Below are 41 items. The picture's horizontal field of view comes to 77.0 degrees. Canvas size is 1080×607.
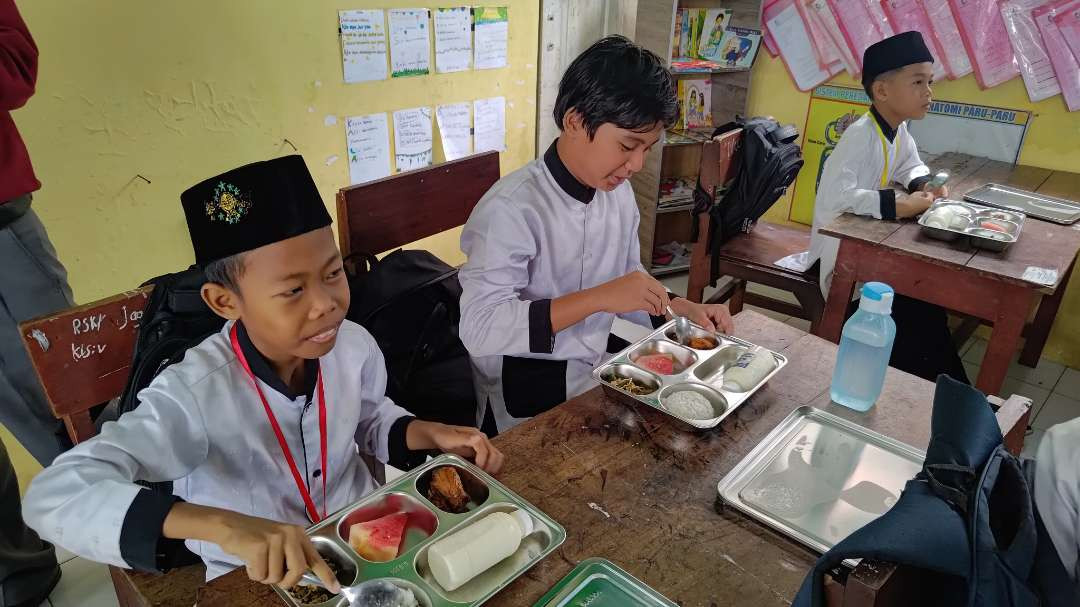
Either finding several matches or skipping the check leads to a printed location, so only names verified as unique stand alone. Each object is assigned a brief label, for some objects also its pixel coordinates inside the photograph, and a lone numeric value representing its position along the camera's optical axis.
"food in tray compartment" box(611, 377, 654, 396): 1.43
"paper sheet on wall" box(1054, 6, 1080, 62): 3.16
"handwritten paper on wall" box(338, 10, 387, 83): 2.88
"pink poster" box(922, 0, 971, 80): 3.49
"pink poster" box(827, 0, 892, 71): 3.71
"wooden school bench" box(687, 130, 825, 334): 2.81
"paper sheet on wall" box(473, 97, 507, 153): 3.57
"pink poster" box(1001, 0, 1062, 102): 3.28
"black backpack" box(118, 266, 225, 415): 1.27
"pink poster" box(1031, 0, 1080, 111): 3.21
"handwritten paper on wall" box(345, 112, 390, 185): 3.07
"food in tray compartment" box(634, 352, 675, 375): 1.51
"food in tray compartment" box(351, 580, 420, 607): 0.92
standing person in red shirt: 1.86
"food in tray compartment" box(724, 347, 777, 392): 1.44
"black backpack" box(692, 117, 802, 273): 2.90
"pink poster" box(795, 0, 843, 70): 3.92
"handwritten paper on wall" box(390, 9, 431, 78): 3.03
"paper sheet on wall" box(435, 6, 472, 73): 3.20
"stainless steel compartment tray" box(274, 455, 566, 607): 0.94
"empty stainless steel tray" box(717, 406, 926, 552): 1.09
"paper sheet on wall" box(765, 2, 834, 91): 4.00
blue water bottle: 1.35
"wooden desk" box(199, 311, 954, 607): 0.96
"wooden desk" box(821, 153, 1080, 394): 2.17
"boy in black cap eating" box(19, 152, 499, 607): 1.14
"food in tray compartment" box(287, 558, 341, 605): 0.93
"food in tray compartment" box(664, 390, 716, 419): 1.34
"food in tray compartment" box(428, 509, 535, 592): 0.94
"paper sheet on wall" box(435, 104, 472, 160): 3.40
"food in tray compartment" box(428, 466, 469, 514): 1.11
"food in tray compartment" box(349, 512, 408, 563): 1.00
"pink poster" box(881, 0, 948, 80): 3.56
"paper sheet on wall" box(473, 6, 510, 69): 3.38
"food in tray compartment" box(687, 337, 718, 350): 1.61
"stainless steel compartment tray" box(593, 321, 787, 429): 1.38
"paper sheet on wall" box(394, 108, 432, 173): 3.24
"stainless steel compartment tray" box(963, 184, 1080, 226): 2.62
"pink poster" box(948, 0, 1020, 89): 3.37
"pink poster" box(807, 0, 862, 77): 3.87
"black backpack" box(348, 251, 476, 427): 1.99
